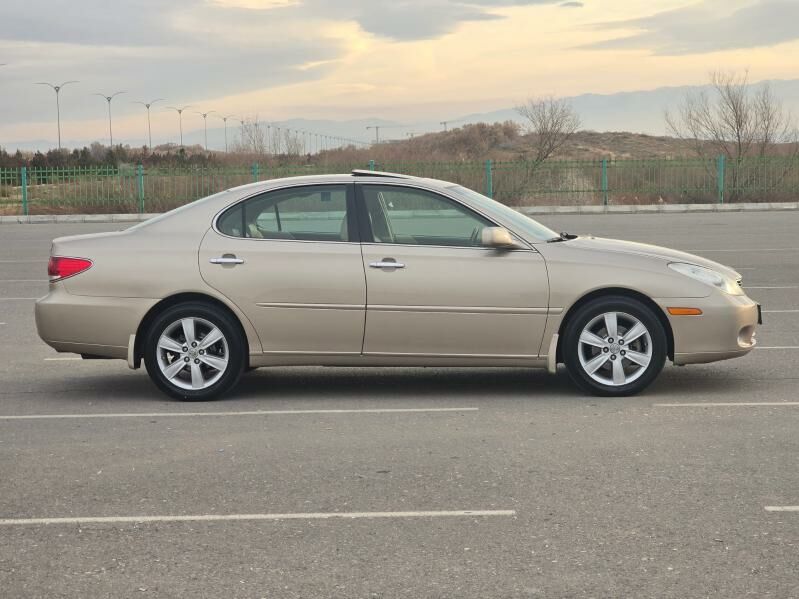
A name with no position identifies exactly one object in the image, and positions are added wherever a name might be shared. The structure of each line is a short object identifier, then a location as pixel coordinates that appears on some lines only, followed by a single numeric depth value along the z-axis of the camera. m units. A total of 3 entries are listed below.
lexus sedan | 8.52
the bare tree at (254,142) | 54.81
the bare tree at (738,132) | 43.41
